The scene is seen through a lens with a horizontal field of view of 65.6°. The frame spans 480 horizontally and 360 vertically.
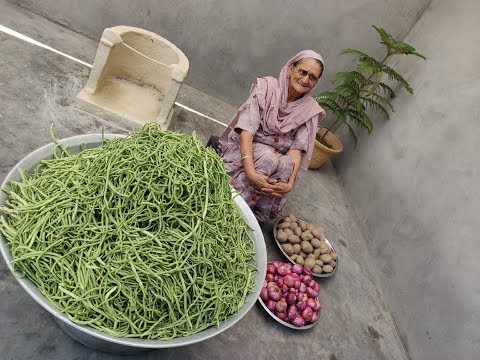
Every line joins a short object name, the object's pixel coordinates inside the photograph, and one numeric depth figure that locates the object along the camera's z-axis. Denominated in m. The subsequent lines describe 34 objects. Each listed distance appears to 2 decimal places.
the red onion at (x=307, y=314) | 2.40
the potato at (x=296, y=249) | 2.84
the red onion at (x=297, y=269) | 2.63
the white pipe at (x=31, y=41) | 3.61
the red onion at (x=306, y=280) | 2.59
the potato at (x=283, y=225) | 2.94
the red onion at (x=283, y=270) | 2.57
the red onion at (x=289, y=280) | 2.52
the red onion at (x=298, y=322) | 2.38
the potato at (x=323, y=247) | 2.91
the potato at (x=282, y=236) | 2.85
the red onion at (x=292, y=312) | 2.39
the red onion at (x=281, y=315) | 2.41
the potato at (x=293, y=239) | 2.86
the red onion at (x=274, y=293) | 2.43
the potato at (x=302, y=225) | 3.04
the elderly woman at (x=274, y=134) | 2.64
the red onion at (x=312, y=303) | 2.44
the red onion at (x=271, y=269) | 2.60
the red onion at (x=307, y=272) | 2.67
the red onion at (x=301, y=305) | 2.43
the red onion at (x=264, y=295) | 2.45
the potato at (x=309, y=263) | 2.79
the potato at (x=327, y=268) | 2.83
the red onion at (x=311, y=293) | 2.52
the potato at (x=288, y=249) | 2.81
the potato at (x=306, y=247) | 2.87
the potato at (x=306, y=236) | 2.94
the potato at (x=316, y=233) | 2.99
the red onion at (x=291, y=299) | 2.46
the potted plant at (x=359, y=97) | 3.59
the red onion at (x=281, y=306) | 2.40
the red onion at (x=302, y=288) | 2.51
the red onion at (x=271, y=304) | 2.43
